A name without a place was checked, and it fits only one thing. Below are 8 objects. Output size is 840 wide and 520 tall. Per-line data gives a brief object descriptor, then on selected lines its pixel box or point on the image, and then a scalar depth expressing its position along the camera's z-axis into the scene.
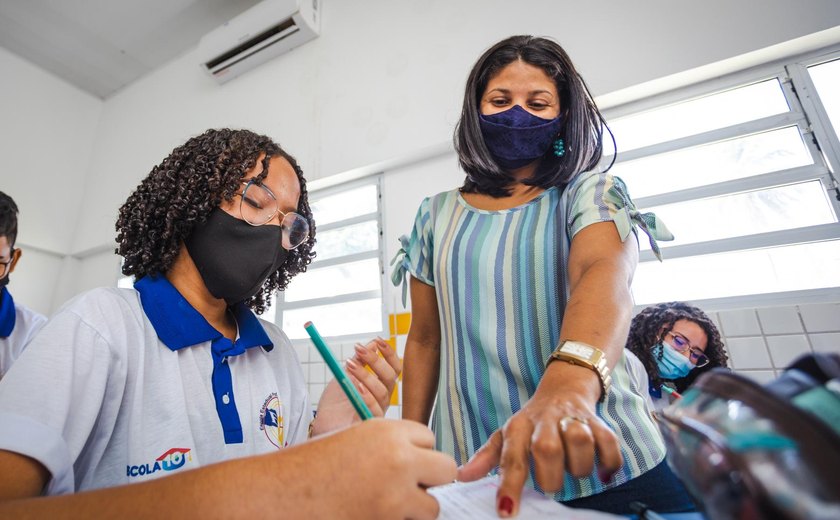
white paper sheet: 0.38
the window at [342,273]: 2.78
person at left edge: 1.66
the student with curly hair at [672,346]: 1.73
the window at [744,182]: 1.78
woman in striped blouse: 0.42
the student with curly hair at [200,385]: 0.34
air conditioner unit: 3.13
